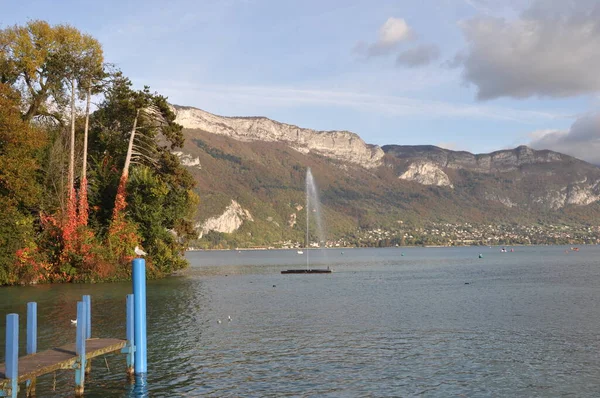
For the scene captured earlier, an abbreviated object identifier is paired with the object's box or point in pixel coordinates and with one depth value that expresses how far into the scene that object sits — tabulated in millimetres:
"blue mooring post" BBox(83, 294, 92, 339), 21953
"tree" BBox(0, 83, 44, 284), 53062
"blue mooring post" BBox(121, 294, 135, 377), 22109
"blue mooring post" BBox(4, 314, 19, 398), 16406
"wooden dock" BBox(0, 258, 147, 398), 16531
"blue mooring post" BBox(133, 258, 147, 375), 21922
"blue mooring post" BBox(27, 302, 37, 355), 20327
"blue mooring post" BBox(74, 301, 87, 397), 19797
